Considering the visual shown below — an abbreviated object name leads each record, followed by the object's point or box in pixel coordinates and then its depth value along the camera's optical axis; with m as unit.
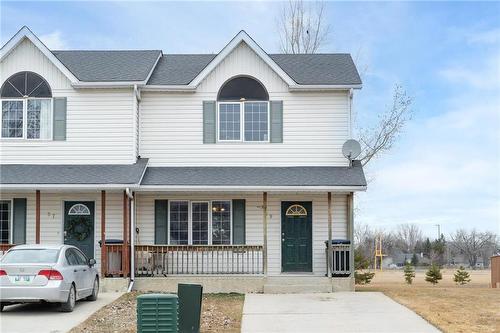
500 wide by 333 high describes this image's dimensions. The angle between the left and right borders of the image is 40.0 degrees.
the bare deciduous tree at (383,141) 29.17
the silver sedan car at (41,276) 13.20
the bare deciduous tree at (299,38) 34.44
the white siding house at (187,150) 20.03
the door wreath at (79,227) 20.25
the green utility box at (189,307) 11.21
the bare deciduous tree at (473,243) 70.62
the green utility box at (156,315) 10.45
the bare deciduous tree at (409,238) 84.81
